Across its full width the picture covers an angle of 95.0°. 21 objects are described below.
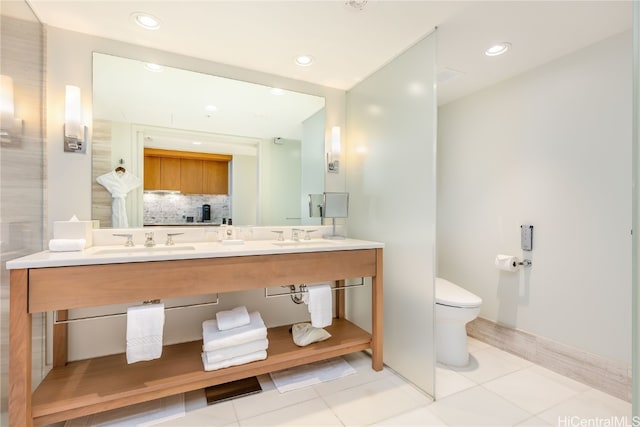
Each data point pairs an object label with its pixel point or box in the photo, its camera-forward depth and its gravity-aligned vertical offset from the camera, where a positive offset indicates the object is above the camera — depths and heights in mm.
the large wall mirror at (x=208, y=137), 1842 +539
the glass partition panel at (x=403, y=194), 1744 +130
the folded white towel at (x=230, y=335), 1627 -702
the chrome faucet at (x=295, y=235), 2166 -165
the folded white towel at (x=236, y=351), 1615 -785
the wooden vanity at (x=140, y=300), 1192 -518
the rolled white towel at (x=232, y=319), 1741 -644
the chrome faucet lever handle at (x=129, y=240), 1721 -163
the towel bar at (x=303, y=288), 1884 -497
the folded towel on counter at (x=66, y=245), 1449 -164
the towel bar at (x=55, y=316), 1596 -577
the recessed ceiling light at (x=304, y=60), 2016 +1070
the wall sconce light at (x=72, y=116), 1637 +541
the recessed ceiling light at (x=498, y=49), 1870 +1077
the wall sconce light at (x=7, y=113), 1353 +467
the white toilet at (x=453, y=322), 1978 -768
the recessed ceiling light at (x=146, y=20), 1602 +1076
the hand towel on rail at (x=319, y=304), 1822 -573
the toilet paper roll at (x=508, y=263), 2195 -375
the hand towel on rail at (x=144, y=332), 1371 -566
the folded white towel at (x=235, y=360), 1605 -835
